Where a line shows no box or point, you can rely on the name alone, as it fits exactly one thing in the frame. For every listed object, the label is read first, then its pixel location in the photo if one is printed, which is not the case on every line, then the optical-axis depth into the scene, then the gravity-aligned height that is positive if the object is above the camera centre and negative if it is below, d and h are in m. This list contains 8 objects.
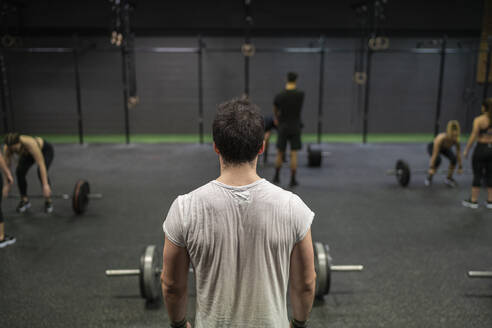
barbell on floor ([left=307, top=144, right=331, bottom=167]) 6.32 -1.10
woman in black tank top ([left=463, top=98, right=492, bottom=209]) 4.05 -0.66
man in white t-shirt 1.04 -0.39
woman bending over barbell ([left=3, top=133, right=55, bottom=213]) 3.71 -0.71
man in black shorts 4.79 -0.39
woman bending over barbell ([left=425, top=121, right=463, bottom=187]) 4.76 -0.80
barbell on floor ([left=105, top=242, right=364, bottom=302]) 2.46 -1.14
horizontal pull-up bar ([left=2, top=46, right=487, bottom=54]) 7.25 +0.61
